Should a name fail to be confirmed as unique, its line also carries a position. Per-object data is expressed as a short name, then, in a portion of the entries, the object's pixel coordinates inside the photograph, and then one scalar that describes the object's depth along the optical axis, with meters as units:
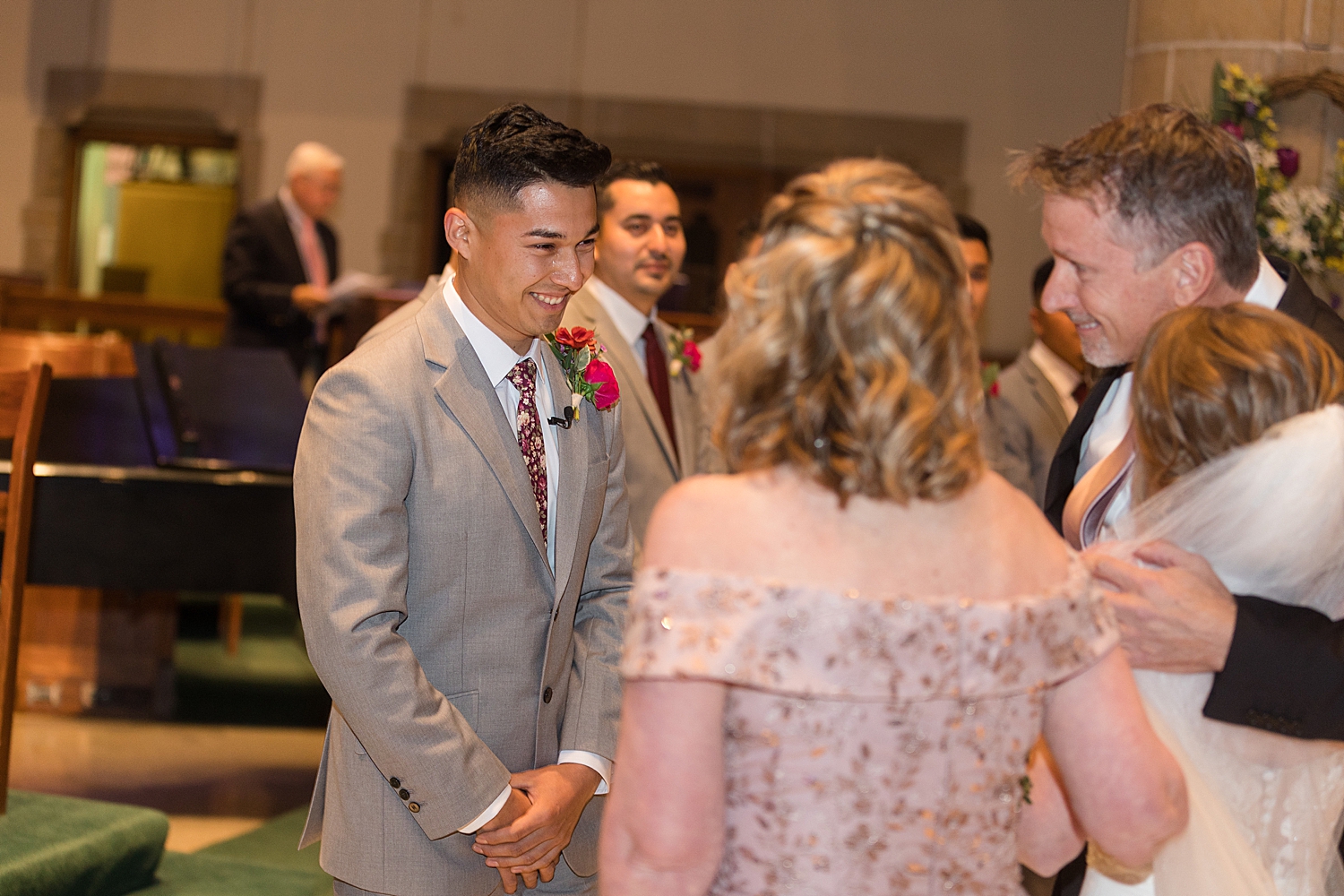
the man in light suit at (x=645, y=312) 3.46
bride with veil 1.56
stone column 4.60
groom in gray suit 1.88
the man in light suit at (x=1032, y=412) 4.42
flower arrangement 4.44
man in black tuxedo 1.62
